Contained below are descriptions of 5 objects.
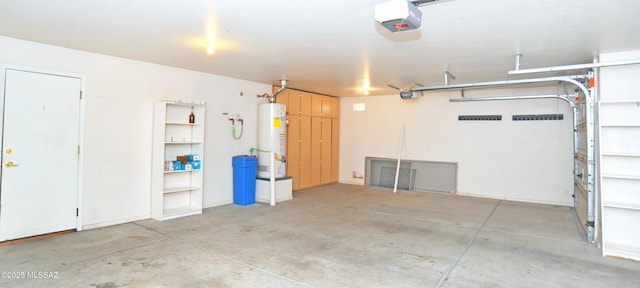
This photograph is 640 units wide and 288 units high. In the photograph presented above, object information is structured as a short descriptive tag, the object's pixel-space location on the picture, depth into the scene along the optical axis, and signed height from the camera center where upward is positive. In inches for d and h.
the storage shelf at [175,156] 199.9 -5.7
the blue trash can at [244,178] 244.5 -22.2
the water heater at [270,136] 263.0 +9.7
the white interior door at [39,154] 153.6 -4.5
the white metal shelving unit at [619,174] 151.1 -9.1
